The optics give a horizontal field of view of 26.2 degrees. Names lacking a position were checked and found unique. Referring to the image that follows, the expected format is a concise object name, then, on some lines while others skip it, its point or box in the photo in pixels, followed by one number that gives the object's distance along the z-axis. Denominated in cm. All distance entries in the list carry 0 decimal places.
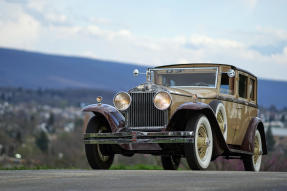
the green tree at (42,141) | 12482
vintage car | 1127
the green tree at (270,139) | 10176
